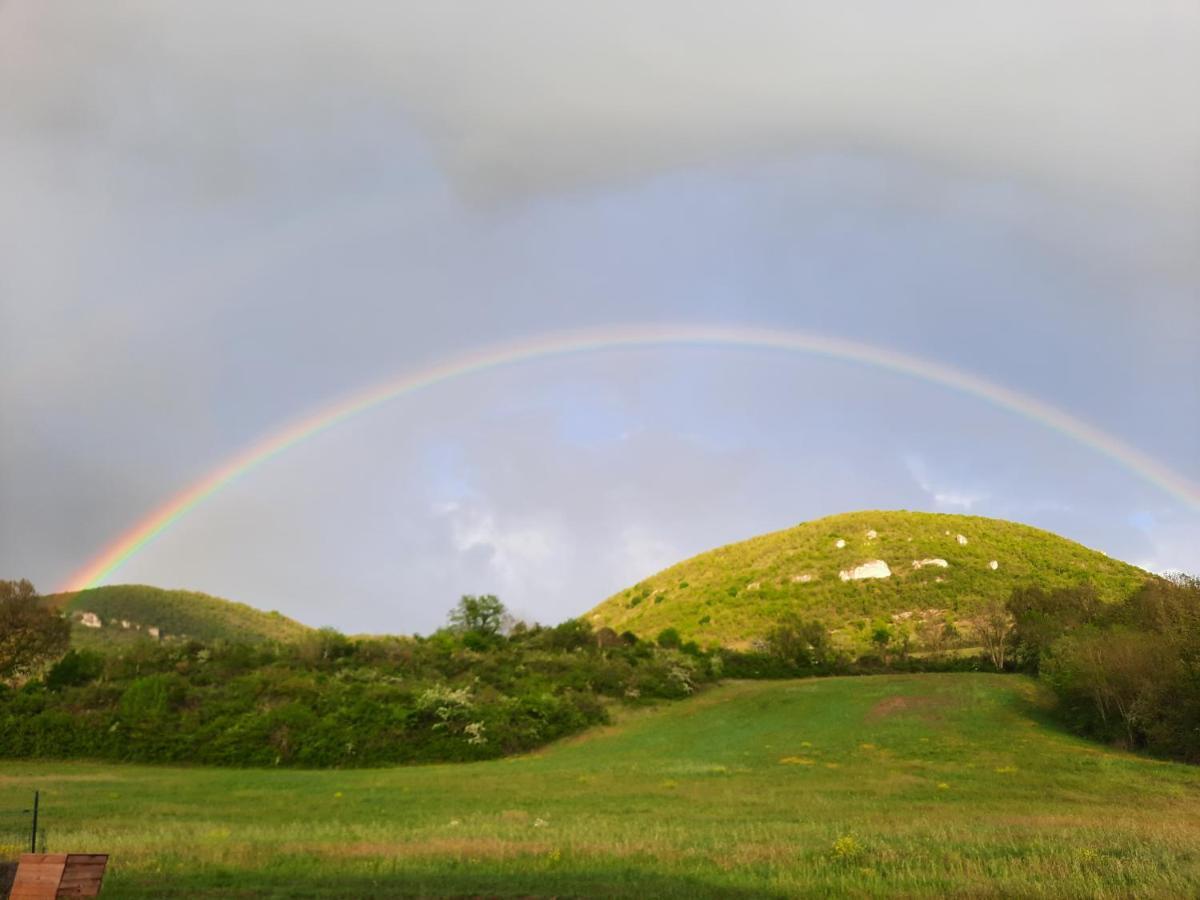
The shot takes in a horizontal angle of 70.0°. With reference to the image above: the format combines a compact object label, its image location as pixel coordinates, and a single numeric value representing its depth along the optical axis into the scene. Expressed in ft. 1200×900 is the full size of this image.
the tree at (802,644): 284.41
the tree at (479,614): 363.15
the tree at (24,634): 243.60
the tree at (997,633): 259.19
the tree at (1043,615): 245.45
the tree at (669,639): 327.47
